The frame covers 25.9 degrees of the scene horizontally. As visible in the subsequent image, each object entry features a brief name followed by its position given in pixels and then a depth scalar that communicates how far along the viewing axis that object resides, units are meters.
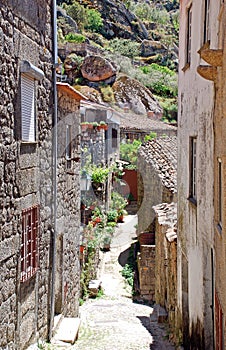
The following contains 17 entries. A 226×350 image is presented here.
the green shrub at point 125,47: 61.19
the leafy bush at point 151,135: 30.19
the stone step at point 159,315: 12.27
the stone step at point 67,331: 9.28
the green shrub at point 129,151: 28.57
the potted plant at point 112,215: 20.61
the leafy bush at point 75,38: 52.26
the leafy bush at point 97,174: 17.02
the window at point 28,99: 7.16
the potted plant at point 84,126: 16.22
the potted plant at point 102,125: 18.92
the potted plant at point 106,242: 18.25
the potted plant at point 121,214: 22.08
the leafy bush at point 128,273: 15.99
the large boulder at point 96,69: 42.00
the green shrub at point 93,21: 64.19
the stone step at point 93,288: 14.12
